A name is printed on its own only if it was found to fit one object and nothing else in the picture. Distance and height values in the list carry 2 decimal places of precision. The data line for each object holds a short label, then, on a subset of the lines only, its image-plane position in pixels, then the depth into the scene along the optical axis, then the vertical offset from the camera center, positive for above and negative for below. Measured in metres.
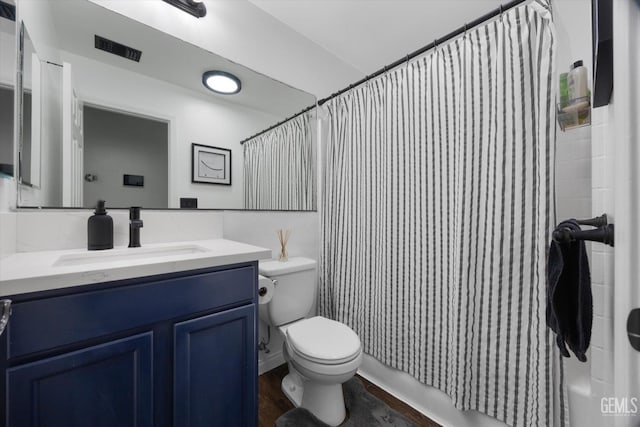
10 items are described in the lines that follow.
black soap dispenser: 1.03 -0.07
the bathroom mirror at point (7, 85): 0.83 +0.42
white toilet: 1.19 -0.65
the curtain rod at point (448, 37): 1.10 +0.87
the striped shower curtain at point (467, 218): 1.01 -0.03
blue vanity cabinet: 0.64 -0.42
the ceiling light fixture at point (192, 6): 1.35 +1.10
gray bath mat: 1.27 -1.06
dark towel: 0.67 -0.23
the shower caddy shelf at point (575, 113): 1.03 +0.40
